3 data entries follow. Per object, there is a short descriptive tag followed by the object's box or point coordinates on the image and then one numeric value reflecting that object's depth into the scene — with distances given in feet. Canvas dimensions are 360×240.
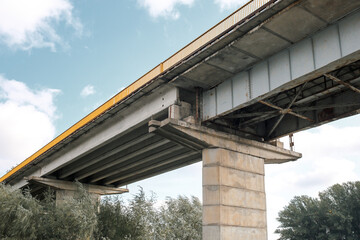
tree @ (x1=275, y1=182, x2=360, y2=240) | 165.07
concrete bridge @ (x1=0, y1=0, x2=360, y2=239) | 40.68
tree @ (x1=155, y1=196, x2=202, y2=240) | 108.63
